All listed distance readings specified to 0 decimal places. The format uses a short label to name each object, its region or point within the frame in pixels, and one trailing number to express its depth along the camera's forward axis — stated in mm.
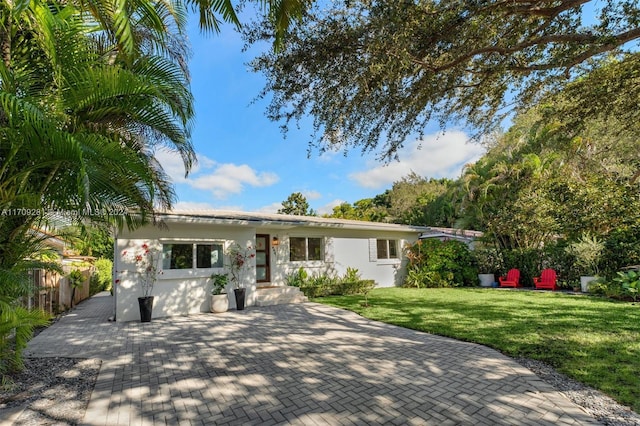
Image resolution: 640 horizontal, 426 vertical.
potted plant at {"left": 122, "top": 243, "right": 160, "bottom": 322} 9734
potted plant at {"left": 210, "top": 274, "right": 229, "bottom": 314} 10633
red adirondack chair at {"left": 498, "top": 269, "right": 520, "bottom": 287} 15438
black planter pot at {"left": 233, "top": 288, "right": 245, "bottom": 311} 11148
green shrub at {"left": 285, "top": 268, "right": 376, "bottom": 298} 13883
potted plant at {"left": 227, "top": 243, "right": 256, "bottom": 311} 11180
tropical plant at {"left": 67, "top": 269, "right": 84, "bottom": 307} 12828
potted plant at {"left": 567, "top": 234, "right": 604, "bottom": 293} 12828
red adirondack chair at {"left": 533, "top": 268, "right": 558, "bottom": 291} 14133
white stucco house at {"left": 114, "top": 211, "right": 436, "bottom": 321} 9797
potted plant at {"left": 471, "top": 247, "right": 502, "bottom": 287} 16547
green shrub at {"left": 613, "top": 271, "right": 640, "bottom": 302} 10469
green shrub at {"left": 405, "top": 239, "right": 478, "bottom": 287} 16750
